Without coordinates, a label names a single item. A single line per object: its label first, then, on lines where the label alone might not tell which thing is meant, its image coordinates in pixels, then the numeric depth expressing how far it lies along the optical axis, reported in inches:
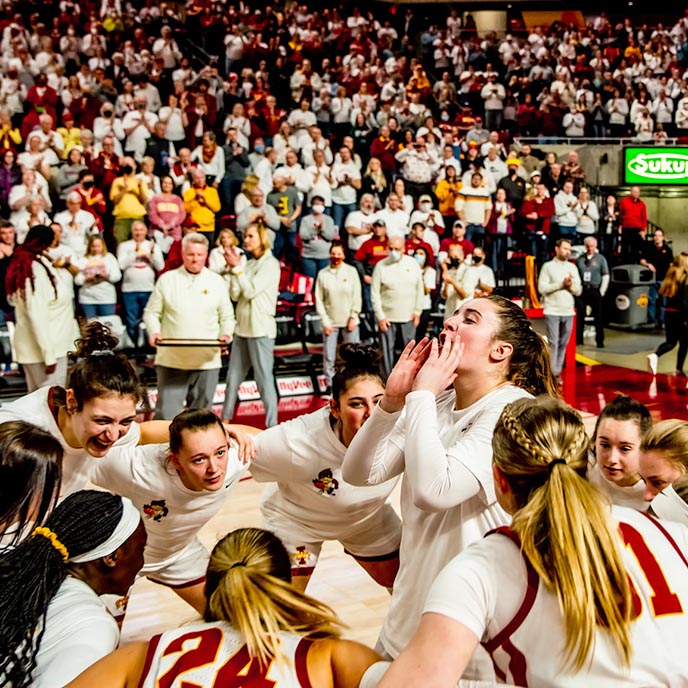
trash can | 561.3
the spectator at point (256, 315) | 311.9
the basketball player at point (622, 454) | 139.4
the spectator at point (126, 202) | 414.3
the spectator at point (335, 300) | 368.2
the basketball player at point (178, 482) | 135.1
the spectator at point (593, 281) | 485.4
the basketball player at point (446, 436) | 88.4
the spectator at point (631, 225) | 611.5
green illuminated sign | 708.0
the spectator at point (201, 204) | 436.5
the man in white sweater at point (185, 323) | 282.4
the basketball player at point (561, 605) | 65.6
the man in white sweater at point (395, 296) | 384.2
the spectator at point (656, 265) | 578.6
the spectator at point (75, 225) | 379.6
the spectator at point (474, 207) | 529.3
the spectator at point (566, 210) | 573.3
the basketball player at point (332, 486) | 139.3
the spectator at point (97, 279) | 356.5
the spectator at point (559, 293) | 404.5
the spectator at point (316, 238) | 447.8
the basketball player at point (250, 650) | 70.5
